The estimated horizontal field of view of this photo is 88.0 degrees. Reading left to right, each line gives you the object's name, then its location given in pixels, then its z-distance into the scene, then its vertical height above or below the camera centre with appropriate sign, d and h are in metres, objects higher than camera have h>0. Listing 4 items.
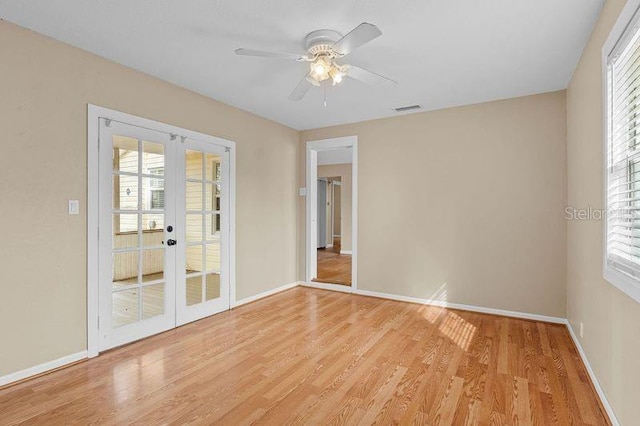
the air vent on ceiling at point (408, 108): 4.21 +1.37
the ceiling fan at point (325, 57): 2.29 +1.12
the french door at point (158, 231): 2.97 -0.19
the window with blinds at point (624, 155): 1.70 +0.33
